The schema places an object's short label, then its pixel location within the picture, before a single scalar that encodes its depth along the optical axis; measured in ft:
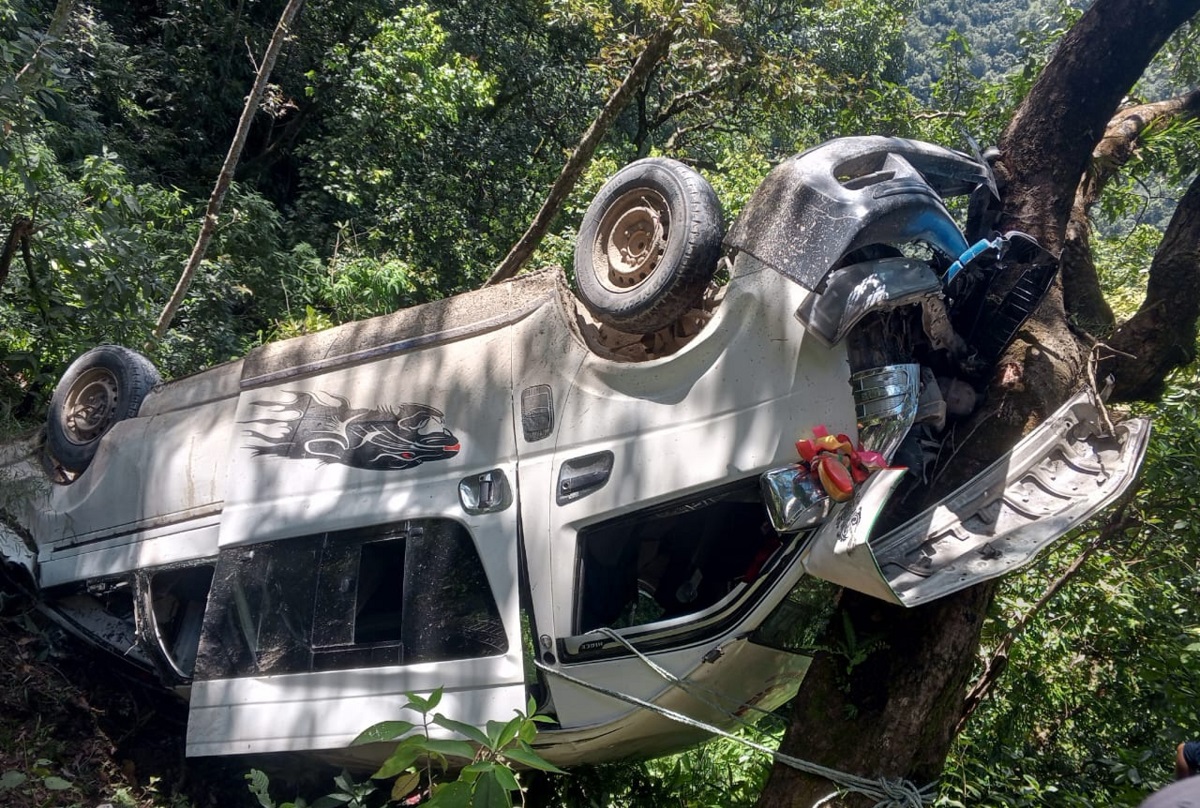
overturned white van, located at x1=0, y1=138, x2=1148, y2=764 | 10.21
